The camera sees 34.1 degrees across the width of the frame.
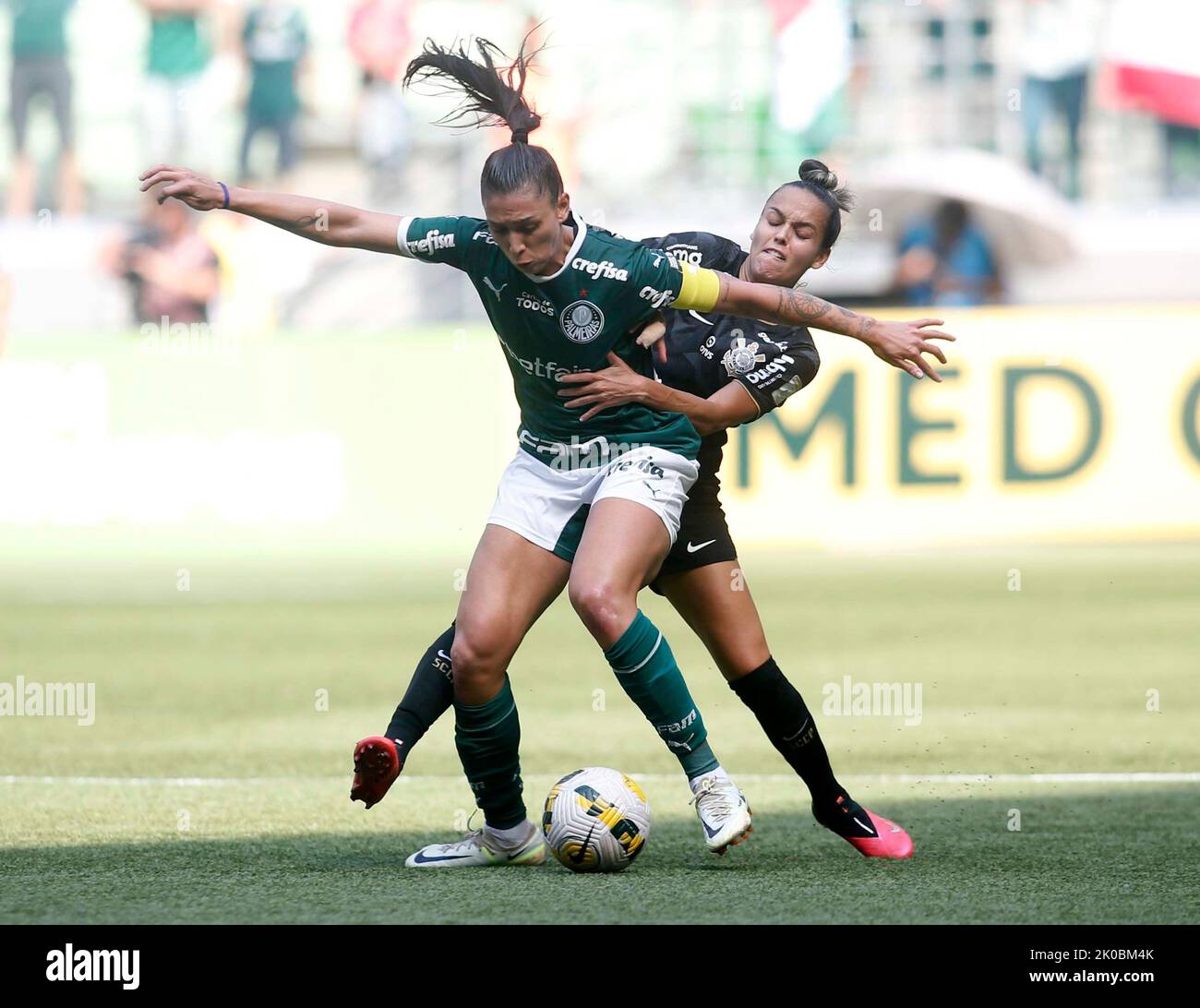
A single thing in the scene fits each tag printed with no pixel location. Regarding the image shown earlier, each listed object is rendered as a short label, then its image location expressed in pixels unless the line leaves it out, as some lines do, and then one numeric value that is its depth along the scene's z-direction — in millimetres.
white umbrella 18000
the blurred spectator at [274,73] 19469
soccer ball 5504
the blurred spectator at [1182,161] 20156
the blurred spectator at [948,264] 16797
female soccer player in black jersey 5879
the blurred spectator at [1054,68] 19156
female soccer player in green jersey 5480
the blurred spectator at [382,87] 19562
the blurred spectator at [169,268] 17469
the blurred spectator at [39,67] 19578
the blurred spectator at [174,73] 19812
